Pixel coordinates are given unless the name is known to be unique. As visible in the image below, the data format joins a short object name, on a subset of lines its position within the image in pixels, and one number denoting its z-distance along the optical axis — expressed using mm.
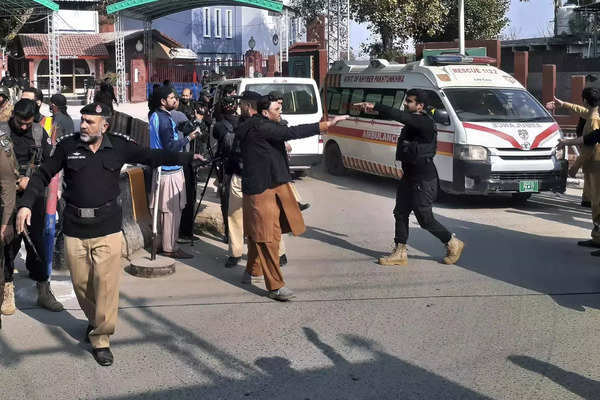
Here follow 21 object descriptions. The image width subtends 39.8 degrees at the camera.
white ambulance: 11750
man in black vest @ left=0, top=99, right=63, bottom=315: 6504
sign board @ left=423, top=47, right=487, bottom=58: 20859
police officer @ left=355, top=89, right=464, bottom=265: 8117
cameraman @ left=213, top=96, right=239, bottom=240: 8875
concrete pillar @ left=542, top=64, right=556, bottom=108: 18875
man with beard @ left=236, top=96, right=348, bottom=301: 7035
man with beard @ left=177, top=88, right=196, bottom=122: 12622
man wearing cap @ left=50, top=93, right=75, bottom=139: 9409
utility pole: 19155
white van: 14453
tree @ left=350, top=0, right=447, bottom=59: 29578
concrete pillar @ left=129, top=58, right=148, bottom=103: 42281
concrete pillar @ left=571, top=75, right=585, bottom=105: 17875
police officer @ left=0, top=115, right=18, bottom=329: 5945
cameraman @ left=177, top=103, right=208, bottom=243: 9500
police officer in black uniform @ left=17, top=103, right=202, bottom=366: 5504
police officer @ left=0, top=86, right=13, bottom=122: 6656
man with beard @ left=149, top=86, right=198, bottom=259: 8422
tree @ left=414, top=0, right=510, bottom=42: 34781
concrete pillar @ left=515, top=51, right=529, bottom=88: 21580
